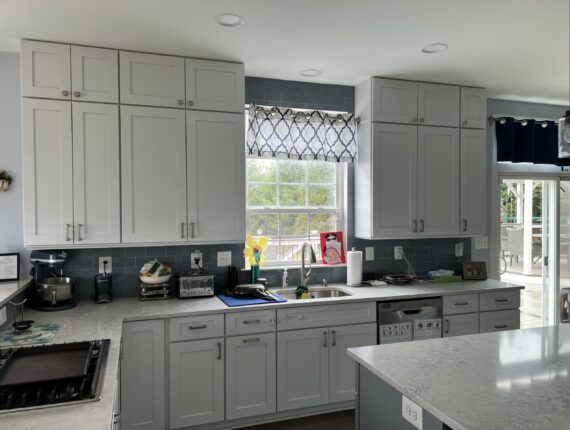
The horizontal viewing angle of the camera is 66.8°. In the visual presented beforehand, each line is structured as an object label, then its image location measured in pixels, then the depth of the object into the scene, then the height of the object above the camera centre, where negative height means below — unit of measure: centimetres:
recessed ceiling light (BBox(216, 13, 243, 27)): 240 +106
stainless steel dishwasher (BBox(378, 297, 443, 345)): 323 -86
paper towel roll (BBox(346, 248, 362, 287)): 361 -51
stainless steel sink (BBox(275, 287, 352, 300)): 342 -69
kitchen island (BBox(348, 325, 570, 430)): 133 -64
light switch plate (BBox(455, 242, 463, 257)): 413 -41
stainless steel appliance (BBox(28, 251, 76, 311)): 277 -50
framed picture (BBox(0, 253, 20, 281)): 284 -39
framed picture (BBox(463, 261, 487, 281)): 389 -58
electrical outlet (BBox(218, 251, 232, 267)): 342 -41
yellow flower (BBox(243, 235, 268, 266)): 341 -34
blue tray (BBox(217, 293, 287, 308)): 293 -65
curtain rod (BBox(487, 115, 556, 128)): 418 +83
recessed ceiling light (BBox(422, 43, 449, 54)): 285 +106
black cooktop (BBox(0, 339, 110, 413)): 143 -64
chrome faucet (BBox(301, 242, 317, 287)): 347 -43
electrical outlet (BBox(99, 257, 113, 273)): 312 -42
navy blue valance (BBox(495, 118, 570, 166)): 420 +64
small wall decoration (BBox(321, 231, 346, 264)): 373 -36
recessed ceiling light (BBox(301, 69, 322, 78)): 337 +107
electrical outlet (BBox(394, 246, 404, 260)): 394 -42
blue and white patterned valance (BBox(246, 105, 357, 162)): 350 +60
